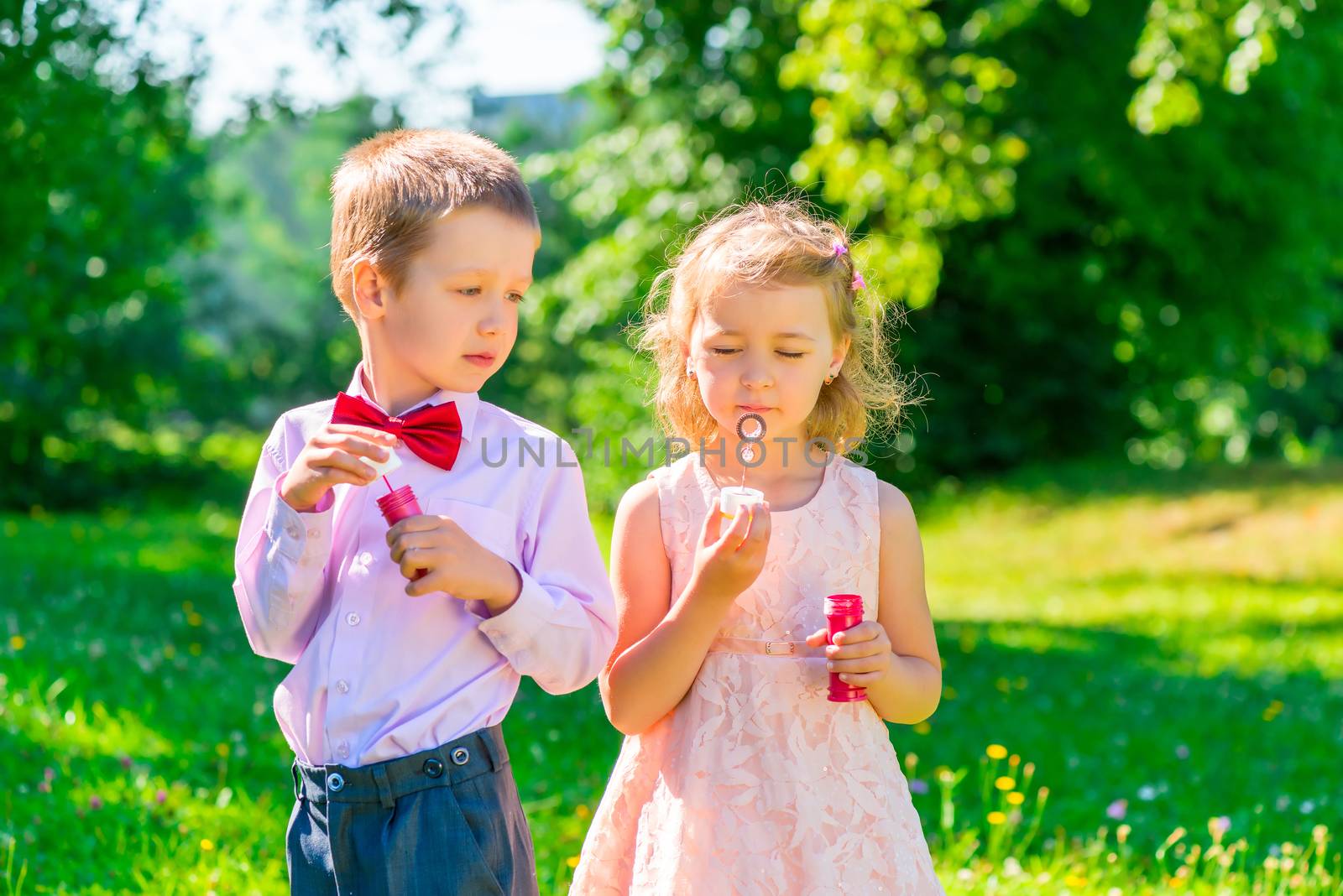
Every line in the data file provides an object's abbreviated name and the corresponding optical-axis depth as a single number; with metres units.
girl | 2.51
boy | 2.25
